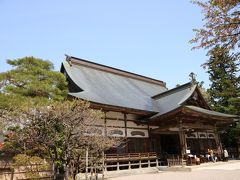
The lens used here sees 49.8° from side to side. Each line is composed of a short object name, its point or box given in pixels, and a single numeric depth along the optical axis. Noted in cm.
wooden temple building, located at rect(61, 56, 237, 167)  1989
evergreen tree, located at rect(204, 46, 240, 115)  3014
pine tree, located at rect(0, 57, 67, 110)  1365
